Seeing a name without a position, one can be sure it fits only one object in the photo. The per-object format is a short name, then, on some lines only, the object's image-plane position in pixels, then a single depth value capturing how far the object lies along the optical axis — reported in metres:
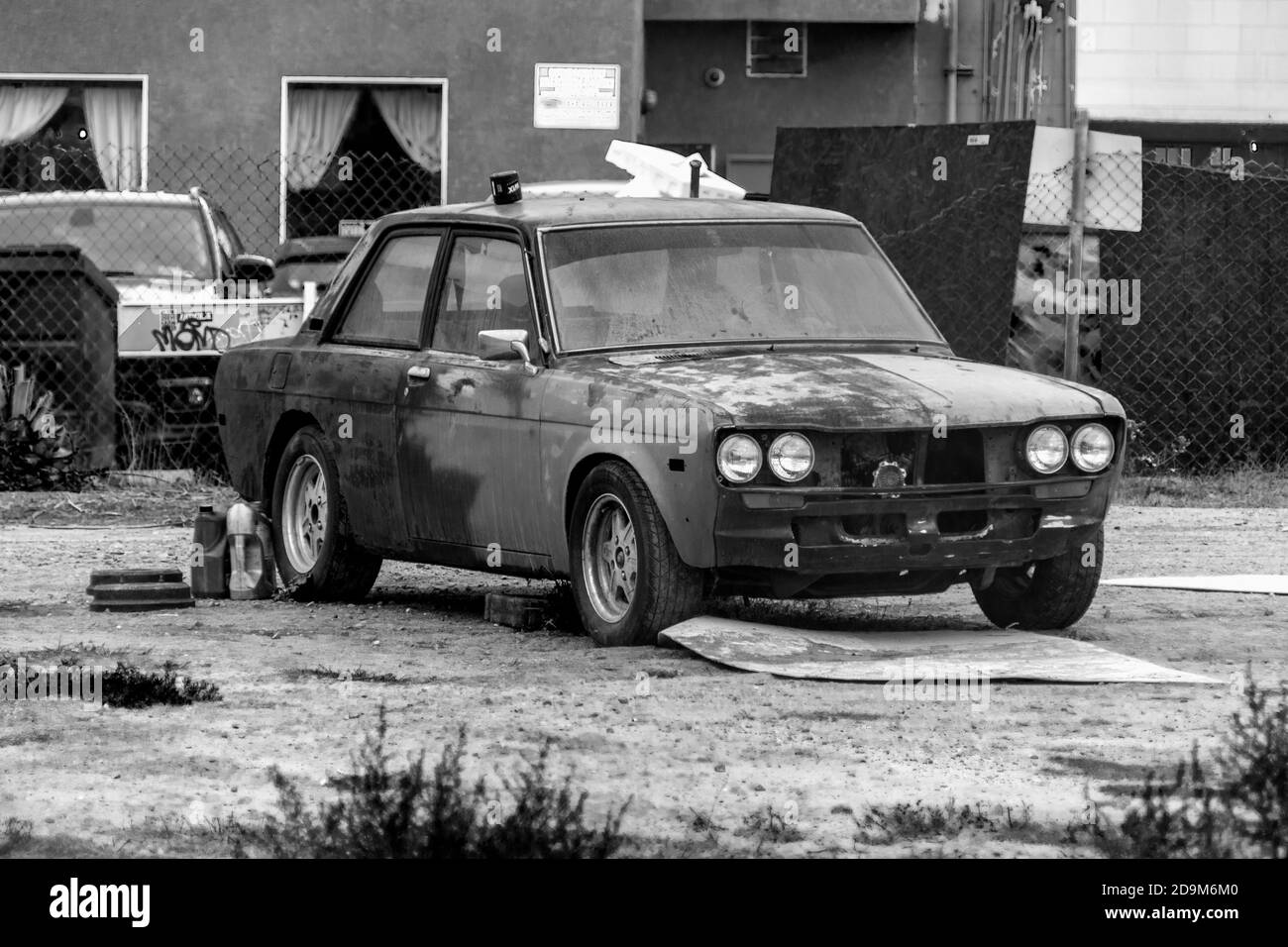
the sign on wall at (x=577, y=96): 39.91
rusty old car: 14.58
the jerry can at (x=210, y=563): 19.02
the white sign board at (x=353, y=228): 39.19
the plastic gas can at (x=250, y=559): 19.00
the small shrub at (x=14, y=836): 9.52
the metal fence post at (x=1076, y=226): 26.87
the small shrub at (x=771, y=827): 9.80
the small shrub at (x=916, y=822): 9.88
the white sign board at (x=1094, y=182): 27.30
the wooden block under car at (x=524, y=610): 16.87
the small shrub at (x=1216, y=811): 9.23
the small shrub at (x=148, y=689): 13.02
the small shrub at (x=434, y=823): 9.01
